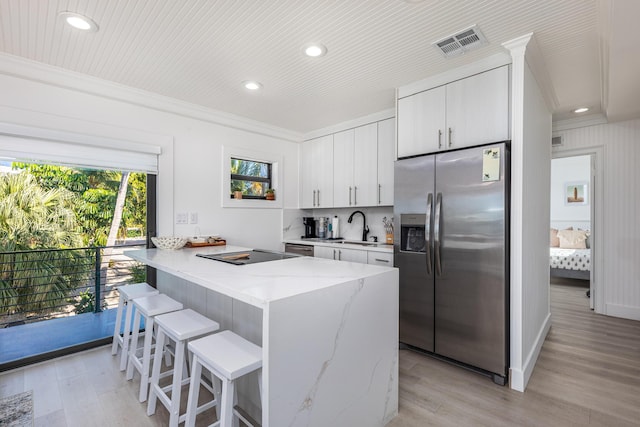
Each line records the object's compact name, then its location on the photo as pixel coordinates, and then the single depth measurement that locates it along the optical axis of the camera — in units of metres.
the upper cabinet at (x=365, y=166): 3.58
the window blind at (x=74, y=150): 2.33
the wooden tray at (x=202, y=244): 2.98
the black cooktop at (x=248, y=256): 2.01
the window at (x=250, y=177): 3.62
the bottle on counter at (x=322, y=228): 4.37
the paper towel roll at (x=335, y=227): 4.22
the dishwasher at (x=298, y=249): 3.85
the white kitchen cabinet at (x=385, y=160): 3.42
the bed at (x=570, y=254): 5.14
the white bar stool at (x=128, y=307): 2.36
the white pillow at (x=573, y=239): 5.83
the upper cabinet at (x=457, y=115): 2.25
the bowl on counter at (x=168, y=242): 2.77
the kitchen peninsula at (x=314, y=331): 1.21
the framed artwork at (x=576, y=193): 6.64
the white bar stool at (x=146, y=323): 1.89
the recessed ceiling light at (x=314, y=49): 2.13
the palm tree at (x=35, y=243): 3.03
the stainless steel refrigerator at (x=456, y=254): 2.18
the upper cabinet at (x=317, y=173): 4.07
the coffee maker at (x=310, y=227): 4.38
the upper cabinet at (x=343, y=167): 3.84
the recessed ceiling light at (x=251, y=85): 2.74
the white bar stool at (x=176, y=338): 1.59
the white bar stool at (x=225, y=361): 1.24
